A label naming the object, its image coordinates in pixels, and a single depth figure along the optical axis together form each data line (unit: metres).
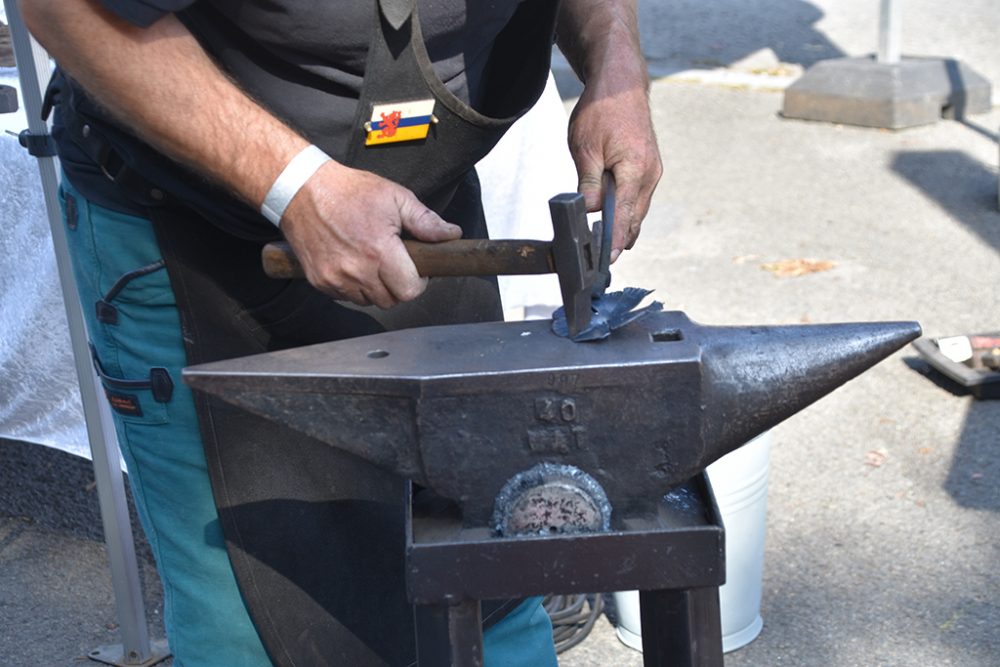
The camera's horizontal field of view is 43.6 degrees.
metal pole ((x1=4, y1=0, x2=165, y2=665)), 2.33
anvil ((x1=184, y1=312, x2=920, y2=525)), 1.38
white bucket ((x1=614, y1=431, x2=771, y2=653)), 2.57
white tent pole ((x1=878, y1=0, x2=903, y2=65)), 6.10
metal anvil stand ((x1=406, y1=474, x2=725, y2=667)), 1.38
